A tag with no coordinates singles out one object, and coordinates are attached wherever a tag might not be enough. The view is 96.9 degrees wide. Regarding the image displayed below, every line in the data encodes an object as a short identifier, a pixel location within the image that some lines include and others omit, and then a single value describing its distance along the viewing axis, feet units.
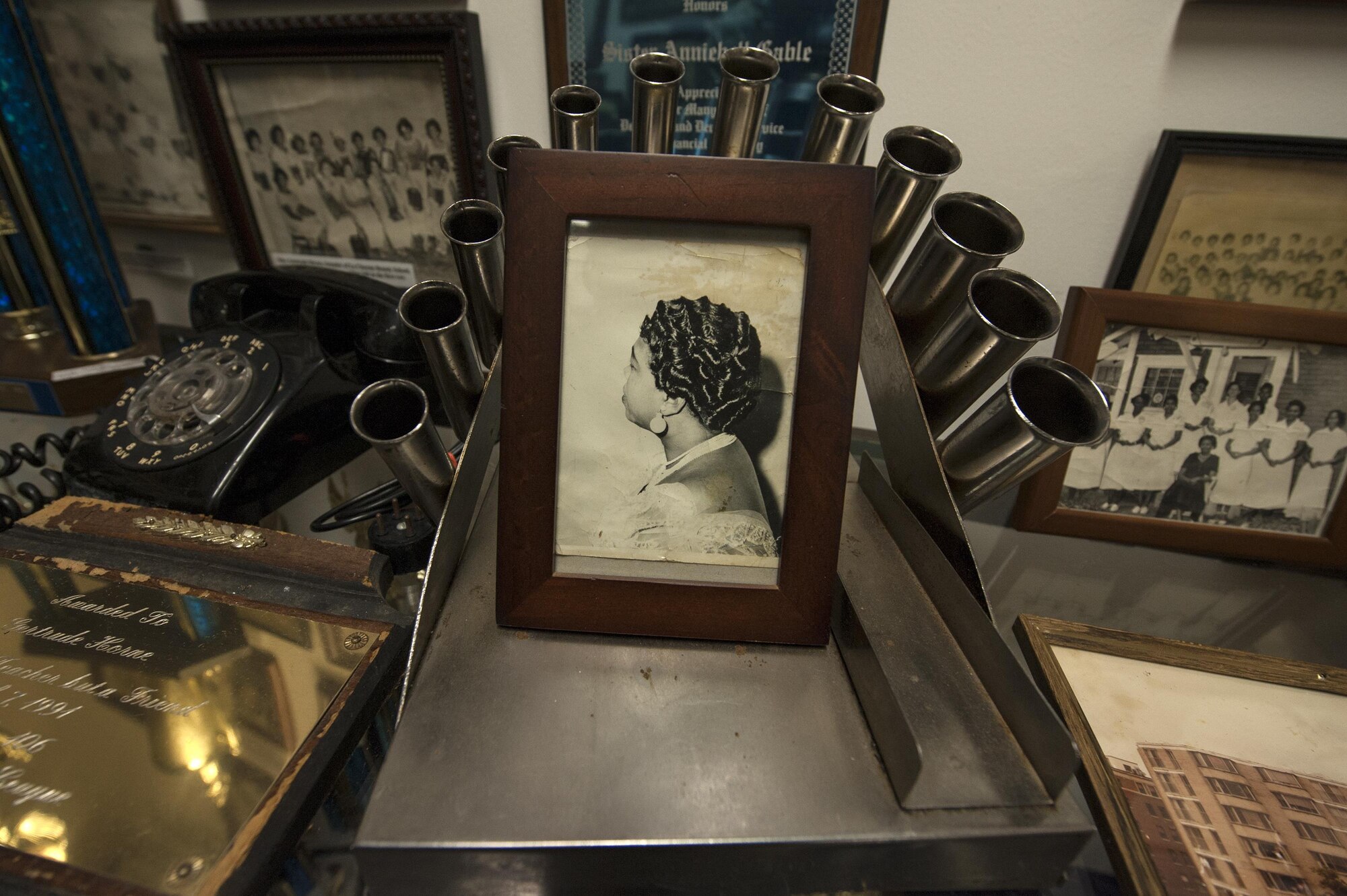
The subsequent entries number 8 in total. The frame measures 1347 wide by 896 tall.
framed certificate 2.36
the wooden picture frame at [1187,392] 2.15
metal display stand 1.16
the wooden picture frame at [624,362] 1.36
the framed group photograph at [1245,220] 2.18
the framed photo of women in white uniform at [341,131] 2.71
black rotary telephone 2.33
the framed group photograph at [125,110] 3.16
